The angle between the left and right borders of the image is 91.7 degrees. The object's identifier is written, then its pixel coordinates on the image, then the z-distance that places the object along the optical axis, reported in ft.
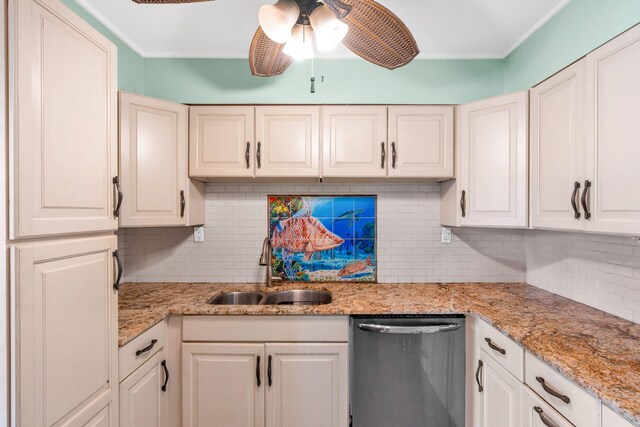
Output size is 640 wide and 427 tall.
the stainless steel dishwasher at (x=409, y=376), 5.73
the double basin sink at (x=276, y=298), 7.14
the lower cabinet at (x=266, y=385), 5.71
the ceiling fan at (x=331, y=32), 3.56
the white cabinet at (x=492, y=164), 5.94
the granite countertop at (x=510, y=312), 3.34
